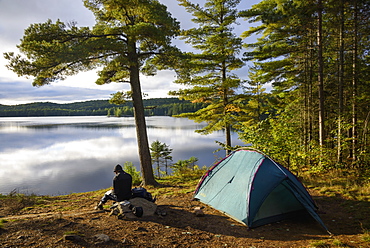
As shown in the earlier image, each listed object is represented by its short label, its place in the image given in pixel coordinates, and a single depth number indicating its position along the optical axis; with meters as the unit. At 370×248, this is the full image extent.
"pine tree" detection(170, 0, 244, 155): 13.19
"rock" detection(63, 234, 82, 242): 4.29
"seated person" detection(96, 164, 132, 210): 6.12
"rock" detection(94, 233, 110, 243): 4.40
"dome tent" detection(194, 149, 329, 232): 5.69
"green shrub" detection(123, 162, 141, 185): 16.42
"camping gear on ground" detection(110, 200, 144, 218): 5.76
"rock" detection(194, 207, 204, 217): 6.23
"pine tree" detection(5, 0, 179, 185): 8.19
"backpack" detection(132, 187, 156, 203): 6.59
